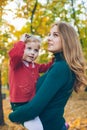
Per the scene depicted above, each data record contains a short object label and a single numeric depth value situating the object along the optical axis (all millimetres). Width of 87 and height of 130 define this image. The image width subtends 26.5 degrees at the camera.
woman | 1502
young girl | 1778
